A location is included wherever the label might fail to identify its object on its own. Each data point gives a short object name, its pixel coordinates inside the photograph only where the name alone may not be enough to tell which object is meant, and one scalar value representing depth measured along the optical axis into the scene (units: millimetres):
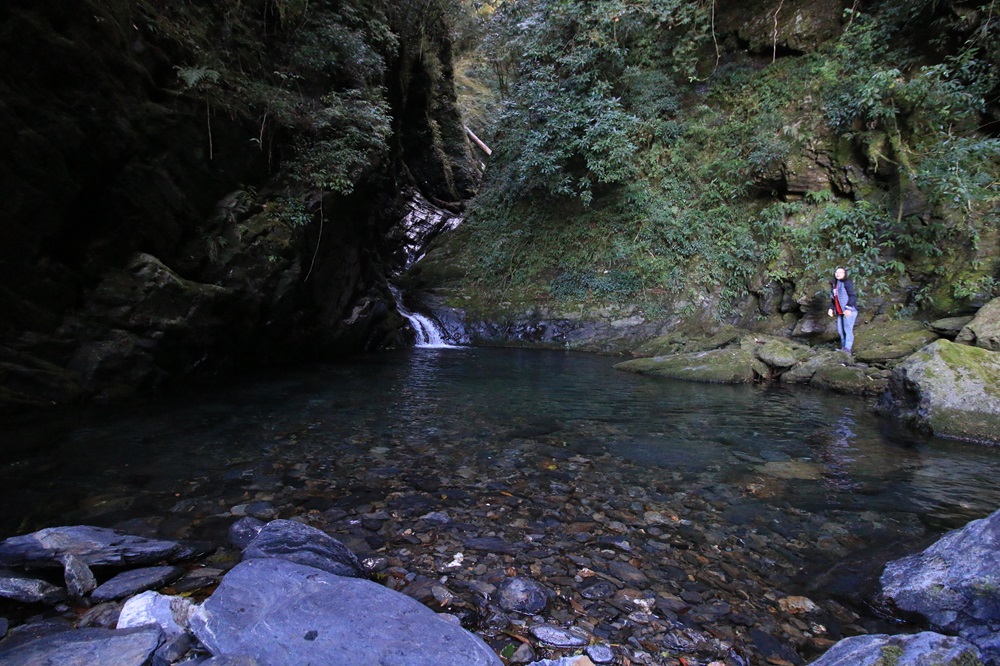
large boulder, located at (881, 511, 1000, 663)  2146
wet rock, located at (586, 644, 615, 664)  2074
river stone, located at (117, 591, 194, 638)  2104
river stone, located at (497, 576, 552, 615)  2404
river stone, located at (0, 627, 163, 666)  1797
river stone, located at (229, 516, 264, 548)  2932
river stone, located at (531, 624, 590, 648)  2178
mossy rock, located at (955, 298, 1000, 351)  7297
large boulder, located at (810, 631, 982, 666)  1692
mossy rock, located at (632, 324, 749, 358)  11024
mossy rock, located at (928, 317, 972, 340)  8430
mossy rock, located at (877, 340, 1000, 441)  5570
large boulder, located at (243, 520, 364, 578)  2502
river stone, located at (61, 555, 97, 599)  2338
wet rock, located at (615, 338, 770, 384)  9234
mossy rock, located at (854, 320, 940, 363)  8594
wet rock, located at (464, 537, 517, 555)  2953
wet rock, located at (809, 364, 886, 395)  8031
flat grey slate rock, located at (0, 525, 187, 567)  2459
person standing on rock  9430
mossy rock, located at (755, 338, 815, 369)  9391
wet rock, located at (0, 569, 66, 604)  2230
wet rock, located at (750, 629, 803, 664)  2131
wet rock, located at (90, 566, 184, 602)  2334
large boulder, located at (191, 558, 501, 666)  1816
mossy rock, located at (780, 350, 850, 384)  8891
